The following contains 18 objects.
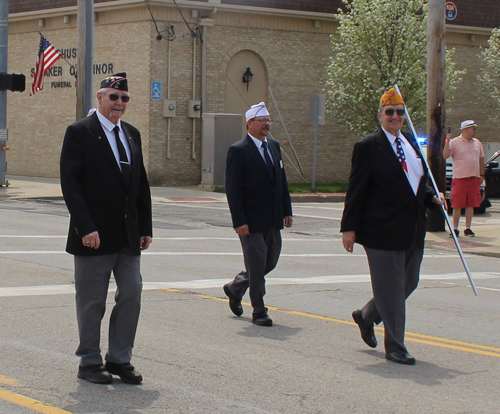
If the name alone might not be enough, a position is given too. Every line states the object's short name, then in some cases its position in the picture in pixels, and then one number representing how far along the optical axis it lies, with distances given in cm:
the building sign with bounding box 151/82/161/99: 2573
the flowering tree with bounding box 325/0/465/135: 2562
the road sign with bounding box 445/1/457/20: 3008
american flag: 2427
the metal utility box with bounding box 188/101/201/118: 2633
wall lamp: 2705
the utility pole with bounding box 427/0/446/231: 1515
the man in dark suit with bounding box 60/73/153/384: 540
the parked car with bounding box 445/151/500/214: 2078
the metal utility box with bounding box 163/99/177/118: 2589
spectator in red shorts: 1456
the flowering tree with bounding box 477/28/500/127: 3048
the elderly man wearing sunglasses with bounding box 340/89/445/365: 611
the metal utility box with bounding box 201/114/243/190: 2472
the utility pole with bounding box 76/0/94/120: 2162
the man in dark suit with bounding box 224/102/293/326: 741
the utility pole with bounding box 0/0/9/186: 2322
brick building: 2600
